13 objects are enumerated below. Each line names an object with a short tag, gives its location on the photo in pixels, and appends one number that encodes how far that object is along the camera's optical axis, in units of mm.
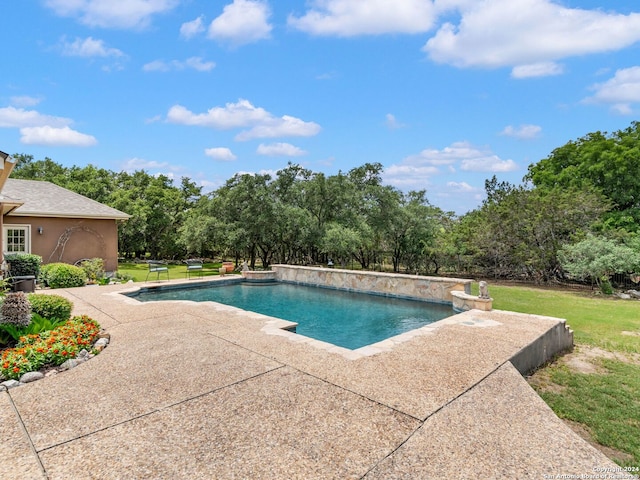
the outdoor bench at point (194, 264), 15273
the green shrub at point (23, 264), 11234
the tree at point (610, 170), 16406
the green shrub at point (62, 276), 11773
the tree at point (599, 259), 11766
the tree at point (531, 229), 14781
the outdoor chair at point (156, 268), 13782
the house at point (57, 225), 13281
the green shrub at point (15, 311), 5352
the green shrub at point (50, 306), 6102
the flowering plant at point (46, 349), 4199
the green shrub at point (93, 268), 13445
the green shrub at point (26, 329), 5195
